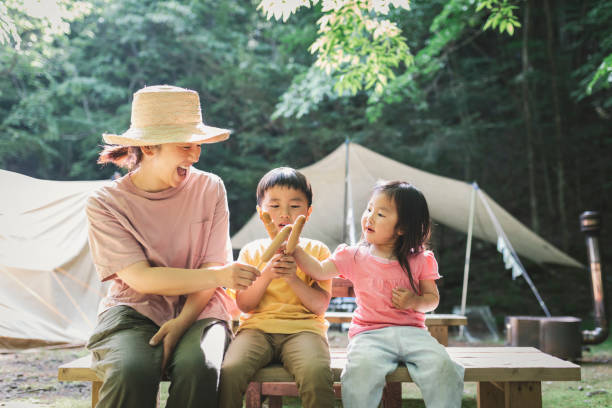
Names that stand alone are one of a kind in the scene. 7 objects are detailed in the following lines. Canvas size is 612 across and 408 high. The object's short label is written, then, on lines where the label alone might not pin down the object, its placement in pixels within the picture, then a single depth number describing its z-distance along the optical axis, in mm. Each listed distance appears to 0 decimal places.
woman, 1485
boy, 1540
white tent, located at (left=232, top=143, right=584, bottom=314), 5500
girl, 1570
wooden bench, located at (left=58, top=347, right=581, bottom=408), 1603
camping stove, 4156
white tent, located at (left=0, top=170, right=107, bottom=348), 3742
